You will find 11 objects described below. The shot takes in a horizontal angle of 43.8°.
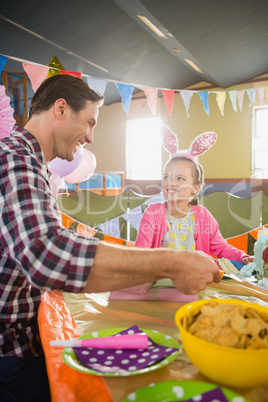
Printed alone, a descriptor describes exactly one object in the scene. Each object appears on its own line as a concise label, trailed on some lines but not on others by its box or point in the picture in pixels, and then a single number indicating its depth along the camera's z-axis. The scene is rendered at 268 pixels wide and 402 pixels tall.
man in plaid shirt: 0.71
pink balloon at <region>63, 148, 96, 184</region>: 3.29
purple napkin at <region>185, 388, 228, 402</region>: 0.51
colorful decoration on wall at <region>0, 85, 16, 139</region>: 2.46
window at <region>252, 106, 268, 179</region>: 8.20
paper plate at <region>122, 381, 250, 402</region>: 0.52
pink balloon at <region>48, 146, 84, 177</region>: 2.62
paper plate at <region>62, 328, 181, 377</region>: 0.59
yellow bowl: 0.51
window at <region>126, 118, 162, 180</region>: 9.77
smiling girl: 2.02
